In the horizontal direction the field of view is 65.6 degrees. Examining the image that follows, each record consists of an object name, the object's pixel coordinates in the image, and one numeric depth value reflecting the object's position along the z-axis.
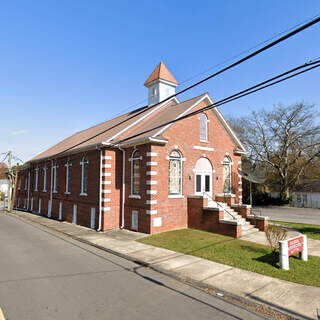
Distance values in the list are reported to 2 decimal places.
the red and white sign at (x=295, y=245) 8.99
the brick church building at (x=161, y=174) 14.99
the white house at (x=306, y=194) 39.25
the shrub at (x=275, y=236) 10.06
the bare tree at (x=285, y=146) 37.28
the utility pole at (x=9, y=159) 33.46
